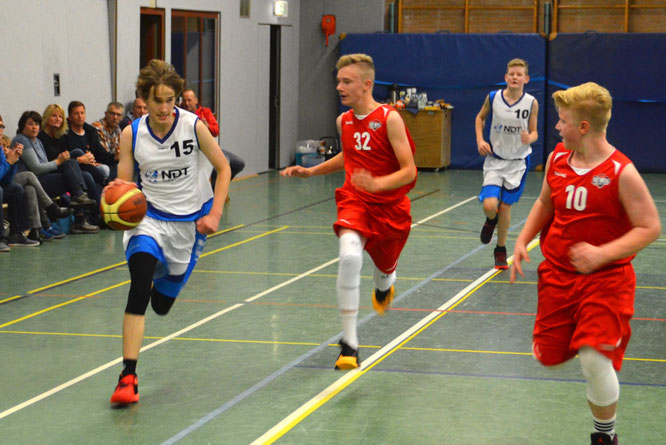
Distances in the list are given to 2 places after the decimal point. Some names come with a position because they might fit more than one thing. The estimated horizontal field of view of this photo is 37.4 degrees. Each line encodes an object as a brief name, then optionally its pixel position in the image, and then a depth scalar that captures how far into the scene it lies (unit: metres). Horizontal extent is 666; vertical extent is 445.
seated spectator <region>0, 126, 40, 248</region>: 9.98
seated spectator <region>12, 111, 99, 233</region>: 10.71
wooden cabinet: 18.50
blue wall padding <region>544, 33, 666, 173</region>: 18.38
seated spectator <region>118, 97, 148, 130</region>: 12.80
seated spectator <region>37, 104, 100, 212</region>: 11.18
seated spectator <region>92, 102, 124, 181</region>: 12.21
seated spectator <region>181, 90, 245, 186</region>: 12.21
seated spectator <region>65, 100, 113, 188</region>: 11.48
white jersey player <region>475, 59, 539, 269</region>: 9.05
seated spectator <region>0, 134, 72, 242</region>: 10.31
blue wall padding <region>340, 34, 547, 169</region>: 19.00
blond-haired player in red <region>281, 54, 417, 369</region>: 5.63
